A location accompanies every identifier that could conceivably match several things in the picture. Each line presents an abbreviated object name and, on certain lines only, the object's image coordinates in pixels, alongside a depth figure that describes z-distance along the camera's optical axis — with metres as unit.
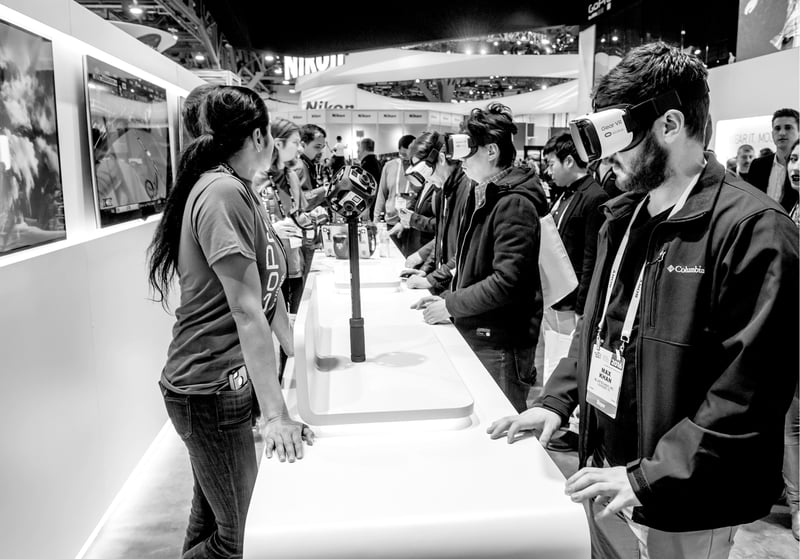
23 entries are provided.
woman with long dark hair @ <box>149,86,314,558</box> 1.35
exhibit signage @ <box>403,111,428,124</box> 14.49
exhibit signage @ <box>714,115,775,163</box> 4.39
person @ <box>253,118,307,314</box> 3.46
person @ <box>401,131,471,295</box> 2.73
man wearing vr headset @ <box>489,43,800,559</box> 0.96
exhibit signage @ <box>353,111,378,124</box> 14.34
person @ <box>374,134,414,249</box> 6.11
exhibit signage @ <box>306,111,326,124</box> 13.72
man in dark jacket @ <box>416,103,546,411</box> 2.04
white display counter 0.94
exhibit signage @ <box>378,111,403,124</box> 14.37
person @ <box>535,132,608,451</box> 3.21
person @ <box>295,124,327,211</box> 5.06
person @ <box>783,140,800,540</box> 2.54
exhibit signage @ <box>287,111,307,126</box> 13.20
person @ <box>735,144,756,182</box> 4.53
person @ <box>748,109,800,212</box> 3.57
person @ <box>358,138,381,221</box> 7.08
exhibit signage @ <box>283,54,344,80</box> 10.05
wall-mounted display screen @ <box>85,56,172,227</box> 2.46
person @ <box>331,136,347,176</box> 6.99
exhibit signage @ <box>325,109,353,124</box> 14.16
